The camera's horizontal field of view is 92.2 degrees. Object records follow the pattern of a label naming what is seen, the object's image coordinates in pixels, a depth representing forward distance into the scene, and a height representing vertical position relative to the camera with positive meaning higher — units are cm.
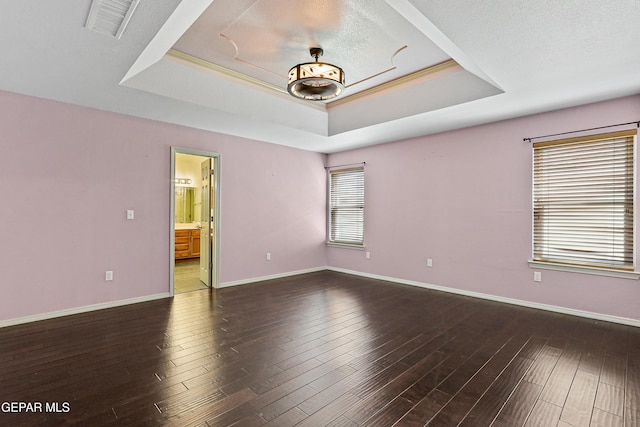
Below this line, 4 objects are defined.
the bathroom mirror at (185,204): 796 +24
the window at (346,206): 611 +16
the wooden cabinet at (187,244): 756 -76
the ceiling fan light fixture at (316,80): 300 +135
